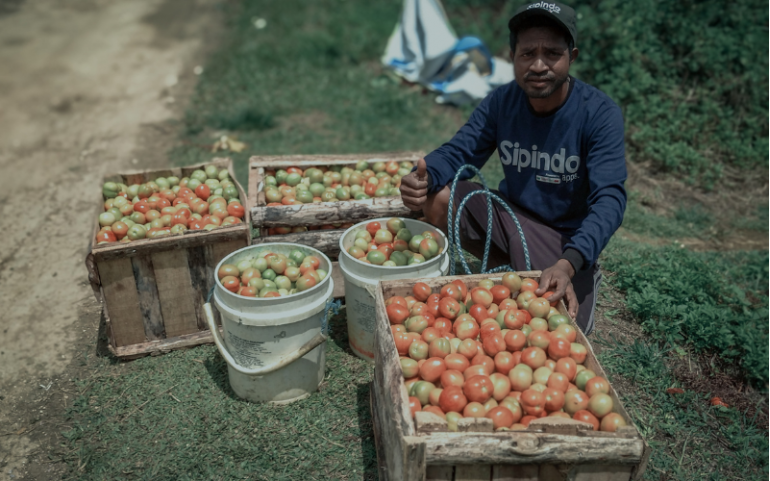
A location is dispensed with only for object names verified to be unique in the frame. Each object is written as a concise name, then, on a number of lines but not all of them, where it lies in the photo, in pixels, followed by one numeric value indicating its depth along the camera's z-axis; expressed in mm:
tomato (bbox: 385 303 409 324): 3148
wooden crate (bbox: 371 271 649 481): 2344
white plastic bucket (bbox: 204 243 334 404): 3322
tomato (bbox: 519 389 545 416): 2643
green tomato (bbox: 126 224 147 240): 3963
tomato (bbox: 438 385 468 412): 2652
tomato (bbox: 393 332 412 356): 3000
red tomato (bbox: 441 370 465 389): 2775
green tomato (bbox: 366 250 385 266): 3721
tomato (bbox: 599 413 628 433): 2479
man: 3371
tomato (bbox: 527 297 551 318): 3084
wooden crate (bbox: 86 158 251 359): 3768
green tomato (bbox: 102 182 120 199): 4402
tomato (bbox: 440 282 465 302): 3248
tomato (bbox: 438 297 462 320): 3156
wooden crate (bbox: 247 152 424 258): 4141
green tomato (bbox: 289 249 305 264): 3834
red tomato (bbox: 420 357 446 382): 2836
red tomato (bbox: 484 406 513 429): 2536
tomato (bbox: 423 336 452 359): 2941
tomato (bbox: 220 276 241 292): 3469
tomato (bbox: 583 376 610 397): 2658
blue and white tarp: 8438
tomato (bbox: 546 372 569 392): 2716
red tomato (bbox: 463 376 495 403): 2680
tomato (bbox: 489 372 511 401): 2738
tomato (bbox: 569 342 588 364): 2902
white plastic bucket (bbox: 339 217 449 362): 3617
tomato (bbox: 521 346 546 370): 2865
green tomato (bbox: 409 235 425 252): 3887
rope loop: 3449
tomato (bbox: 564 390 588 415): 2633
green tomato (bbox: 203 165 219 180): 4746
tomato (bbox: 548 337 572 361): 2881
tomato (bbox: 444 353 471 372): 2885
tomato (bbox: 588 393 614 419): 2568
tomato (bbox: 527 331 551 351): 2939
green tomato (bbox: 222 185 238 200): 4465
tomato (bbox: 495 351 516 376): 2869
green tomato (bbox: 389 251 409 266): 3767
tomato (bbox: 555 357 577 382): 2801
